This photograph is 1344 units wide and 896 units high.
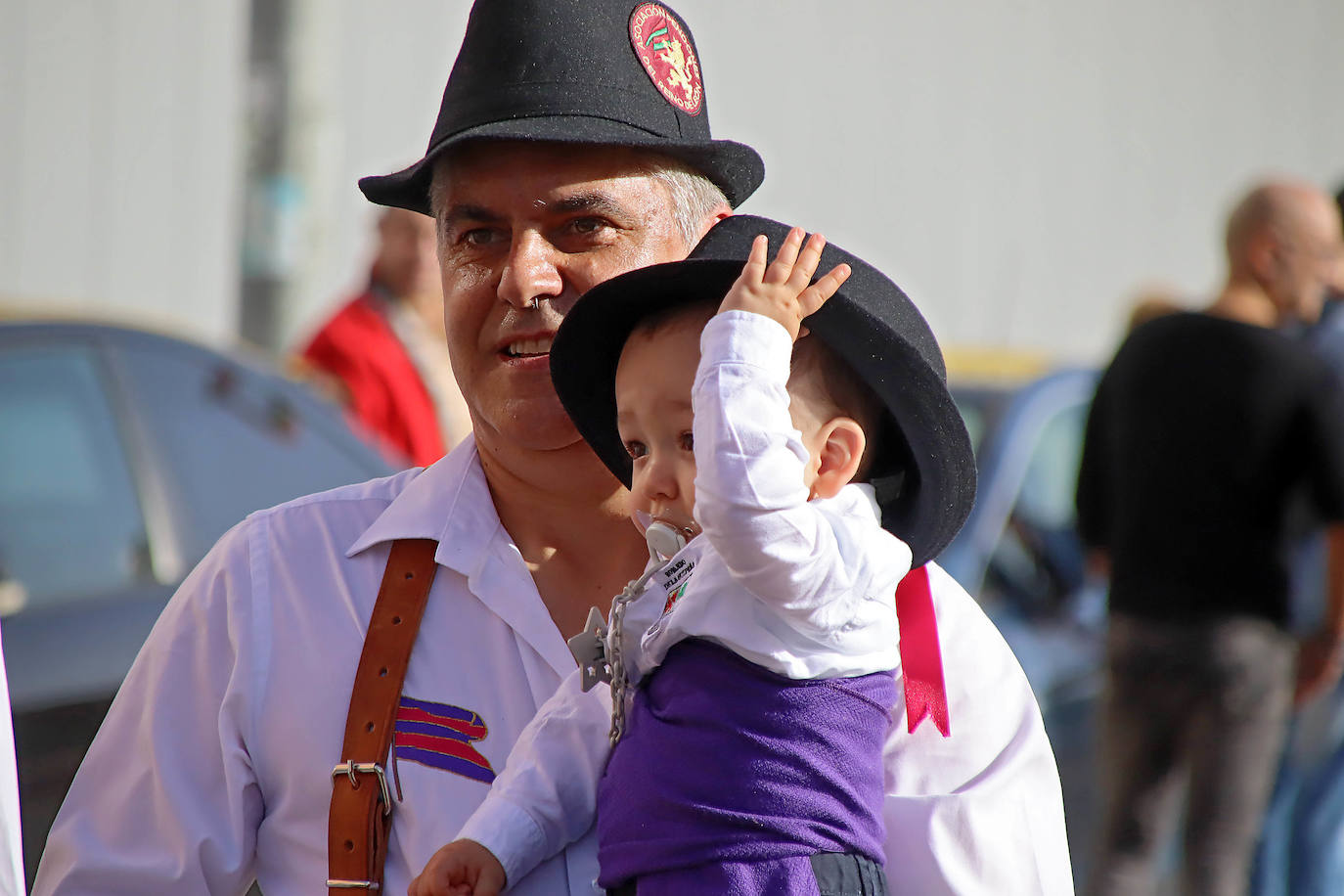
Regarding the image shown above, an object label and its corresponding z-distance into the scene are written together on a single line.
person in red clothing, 10.39
